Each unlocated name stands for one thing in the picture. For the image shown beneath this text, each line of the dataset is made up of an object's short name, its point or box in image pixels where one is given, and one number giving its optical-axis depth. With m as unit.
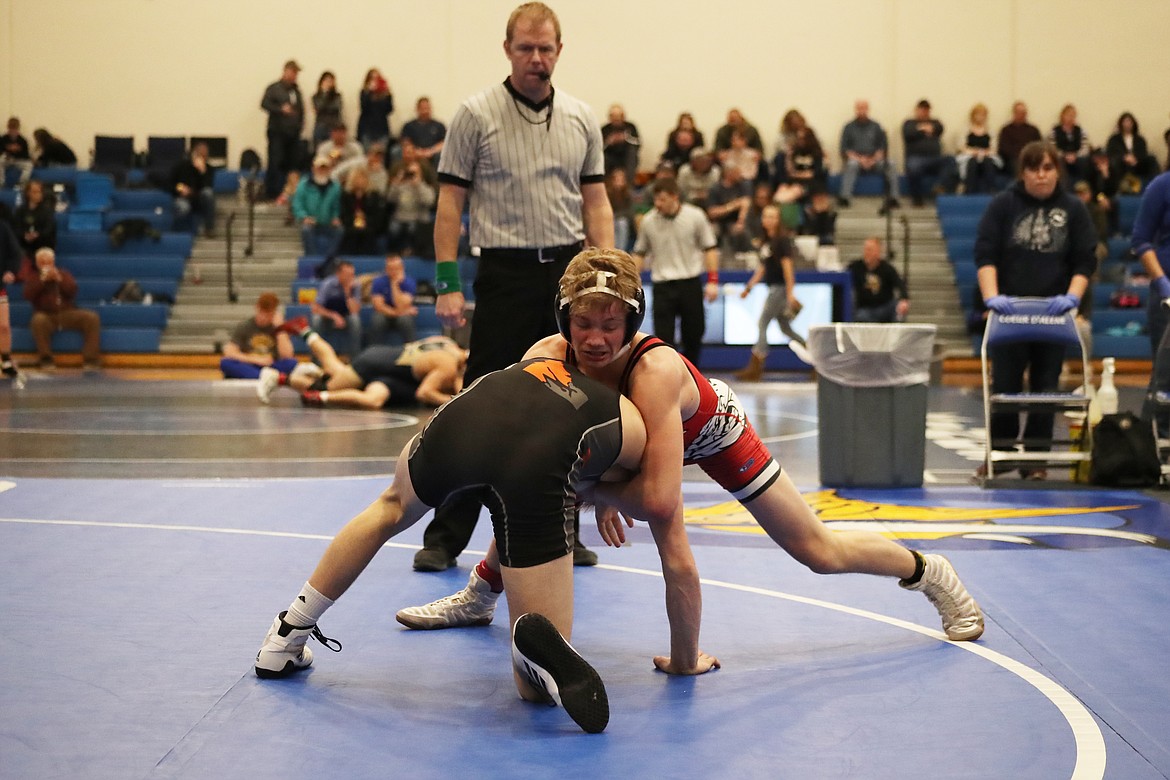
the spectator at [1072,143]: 17.06
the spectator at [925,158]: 17.61
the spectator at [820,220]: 16.22
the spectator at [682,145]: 17.23
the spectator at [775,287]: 13.74
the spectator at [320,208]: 16.89
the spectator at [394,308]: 13.58
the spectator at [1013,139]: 17.28
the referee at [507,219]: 4.30
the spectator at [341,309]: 13.45
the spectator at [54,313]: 15.22
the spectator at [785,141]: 17.17
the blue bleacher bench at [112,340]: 15.70
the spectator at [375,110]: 18.05
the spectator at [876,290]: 14.00
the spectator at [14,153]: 17.70
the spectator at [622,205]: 15.46
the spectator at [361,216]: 16.12
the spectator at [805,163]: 16.81
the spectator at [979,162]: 17.34
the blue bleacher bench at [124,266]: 16.67
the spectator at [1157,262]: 6.36
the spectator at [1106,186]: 16.25
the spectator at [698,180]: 16.36
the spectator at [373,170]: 16.83
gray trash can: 6.14
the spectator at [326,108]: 17.92
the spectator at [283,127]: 17.83
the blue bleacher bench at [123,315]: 15.88
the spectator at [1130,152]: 17.03
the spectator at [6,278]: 12.62
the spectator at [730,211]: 16.00
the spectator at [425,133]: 17.47
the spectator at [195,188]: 17.42
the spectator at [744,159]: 16.88
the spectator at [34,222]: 15.95
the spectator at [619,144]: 16.80
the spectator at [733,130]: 17.31
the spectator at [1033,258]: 6.25
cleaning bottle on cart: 6.48
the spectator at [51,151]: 18.11
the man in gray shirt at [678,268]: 9.74
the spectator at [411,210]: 16.19
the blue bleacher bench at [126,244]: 16.91
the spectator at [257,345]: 12.48
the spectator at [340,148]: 17.42
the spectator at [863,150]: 17.77
